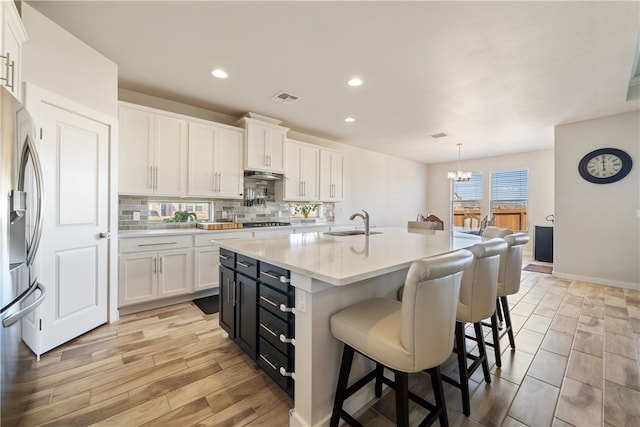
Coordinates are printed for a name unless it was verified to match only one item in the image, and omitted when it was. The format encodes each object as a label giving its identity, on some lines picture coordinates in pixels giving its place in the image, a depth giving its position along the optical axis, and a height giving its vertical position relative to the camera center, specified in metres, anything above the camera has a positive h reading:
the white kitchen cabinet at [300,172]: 4.46 +0.70
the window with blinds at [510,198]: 6.69 +0.43
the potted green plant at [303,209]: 5.09 +0.05
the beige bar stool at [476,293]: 1.51 -0.48
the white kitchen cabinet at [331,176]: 4.96 +0.71
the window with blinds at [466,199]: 7.51 +0.43
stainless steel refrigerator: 1.13 -0.19
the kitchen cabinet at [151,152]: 2.89 +0.68
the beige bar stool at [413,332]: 1.05 -0.54
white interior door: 2.06 -0.15
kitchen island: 1.27 -0.49
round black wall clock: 3.89 +0.77
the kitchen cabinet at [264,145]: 3.84 +1.02
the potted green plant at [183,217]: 3.59 -0.10
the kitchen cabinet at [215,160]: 3.40 +0.69
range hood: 4.02 +0.56
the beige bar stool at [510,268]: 1.93 -0.41
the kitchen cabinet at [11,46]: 1.61 +1.07
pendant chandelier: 5.71 +0.83
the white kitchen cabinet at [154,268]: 2.75 -0.66
